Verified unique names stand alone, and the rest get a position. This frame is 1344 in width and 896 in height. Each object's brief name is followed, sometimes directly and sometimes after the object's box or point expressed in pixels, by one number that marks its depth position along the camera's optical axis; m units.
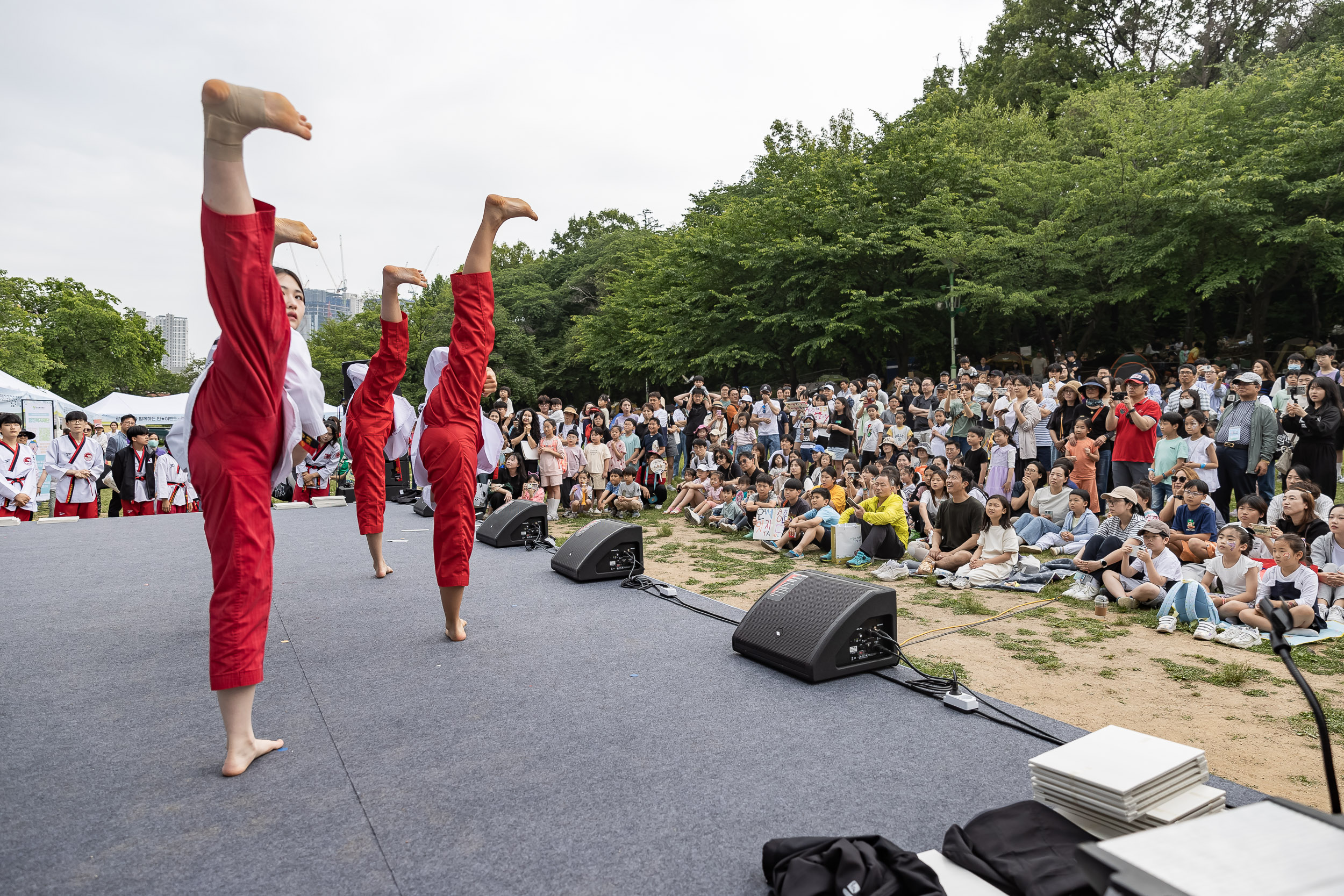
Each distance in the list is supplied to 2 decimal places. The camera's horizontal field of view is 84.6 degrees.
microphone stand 1.49
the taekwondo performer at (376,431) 4.18
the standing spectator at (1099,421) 7.57
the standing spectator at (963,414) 8.73
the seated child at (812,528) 7.06
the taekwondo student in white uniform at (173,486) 9.26
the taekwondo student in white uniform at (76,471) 7.89
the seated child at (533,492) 9.07
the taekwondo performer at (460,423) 3.15
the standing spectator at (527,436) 9.59
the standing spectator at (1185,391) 8.00
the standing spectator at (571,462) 9.85
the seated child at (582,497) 9.82
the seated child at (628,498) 9.76
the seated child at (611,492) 9.92
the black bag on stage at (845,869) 1.52
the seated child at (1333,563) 4.29
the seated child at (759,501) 8.27
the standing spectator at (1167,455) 6.55
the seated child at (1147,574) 4.90
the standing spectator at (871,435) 9.52
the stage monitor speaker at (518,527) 5.94
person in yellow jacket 6.57
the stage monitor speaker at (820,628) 2.91
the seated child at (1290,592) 4.16
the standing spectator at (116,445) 9.20
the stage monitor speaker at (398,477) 10.09
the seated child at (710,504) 9.09
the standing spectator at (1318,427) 6.08
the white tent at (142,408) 17.66
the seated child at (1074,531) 6.41
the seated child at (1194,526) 5.32
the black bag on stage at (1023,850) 1.59
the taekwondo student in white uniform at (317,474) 9.61
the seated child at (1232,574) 4.45
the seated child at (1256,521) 4.88
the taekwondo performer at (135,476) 8.84
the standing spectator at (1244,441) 6.48
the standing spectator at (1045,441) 8.03
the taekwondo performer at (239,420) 1.96
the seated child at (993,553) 5.75
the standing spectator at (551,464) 9.38
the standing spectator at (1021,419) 7.98
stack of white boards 1.70
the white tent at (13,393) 12.31
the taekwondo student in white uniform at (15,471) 6.97
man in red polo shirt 6.84
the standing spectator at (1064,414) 7.88
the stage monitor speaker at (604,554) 4.59
